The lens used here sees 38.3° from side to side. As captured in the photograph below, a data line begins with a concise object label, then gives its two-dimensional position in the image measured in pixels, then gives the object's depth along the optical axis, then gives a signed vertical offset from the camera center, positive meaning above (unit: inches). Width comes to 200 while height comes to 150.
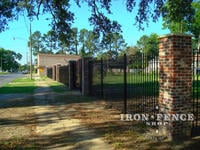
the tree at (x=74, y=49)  4517.7 +336.6
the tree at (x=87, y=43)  4144.7 +408.1
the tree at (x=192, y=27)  2080.0 +321.9
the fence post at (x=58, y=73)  1265.7 -11.1
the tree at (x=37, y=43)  4680.1 +450.9
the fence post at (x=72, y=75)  820.0 -14.5
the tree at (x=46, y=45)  4620.8 +403.0
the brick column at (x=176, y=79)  256.2 -8.4
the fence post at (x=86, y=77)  627.8 -14.4
